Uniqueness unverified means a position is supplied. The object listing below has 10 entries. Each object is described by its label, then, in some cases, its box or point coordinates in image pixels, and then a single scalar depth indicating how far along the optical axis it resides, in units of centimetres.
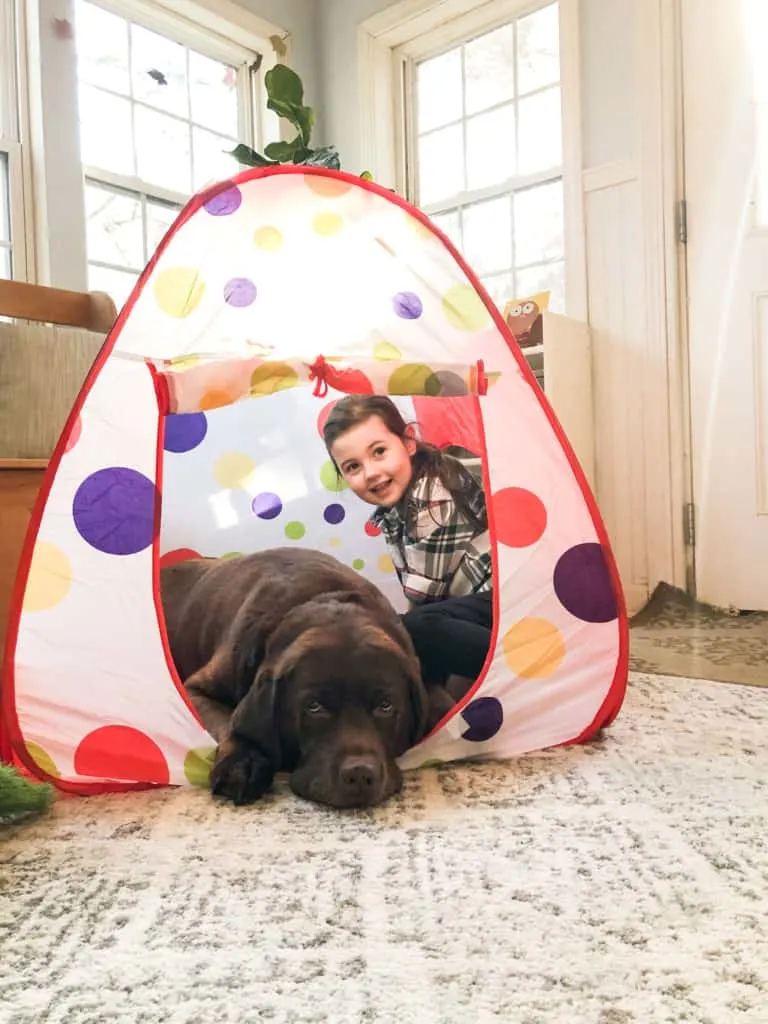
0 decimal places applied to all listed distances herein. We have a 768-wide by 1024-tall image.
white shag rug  63
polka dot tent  113
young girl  136
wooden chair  145
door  229
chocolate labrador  106
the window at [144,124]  264
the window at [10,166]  236
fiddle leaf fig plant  198
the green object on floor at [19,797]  98
